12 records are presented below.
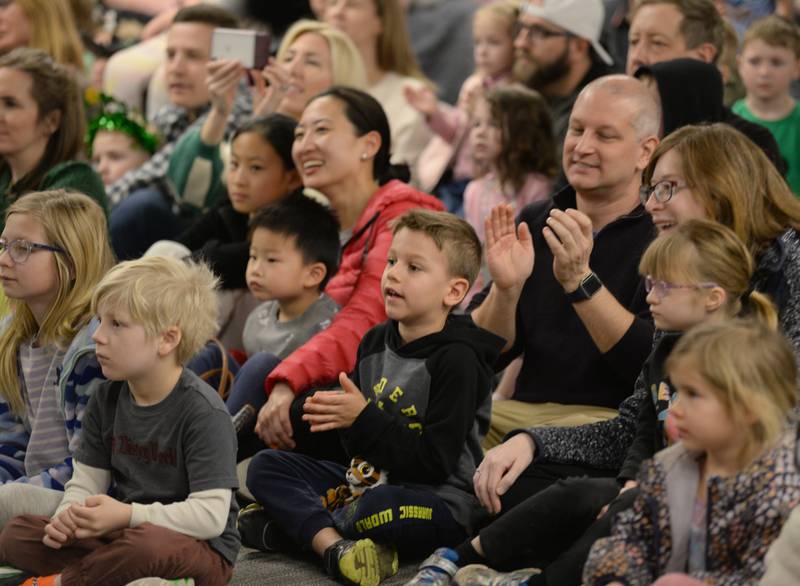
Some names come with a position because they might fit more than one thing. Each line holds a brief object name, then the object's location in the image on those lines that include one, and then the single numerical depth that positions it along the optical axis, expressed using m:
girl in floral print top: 4.79
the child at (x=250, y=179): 8.62
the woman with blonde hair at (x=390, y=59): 11.03
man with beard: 10.12
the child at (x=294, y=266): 7.79
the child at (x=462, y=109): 10.99
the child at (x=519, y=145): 9.69
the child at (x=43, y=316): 6.71
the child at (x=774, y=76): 10.14
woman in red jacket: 7.09
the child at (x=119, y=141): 10.54
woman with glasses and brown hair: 6.05
